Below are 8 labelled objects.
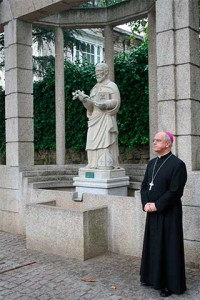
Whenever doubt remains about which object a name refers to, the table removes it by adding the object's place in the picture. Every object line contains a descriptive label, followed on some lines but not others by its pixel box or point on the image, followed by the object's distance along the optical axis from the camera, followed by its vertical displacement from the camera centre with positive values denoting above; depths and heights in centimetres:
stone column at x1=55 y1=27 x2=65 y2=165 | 918 +112
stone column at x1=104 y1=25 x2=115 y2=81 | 902 +227
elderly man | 448 -80
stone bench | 598 -117
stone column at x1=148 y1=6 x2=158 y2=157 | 807 +158
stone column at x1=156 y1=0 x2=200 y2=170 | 562 +112
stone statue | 707 +57
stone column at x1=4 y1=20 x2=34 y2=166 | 801 +123
